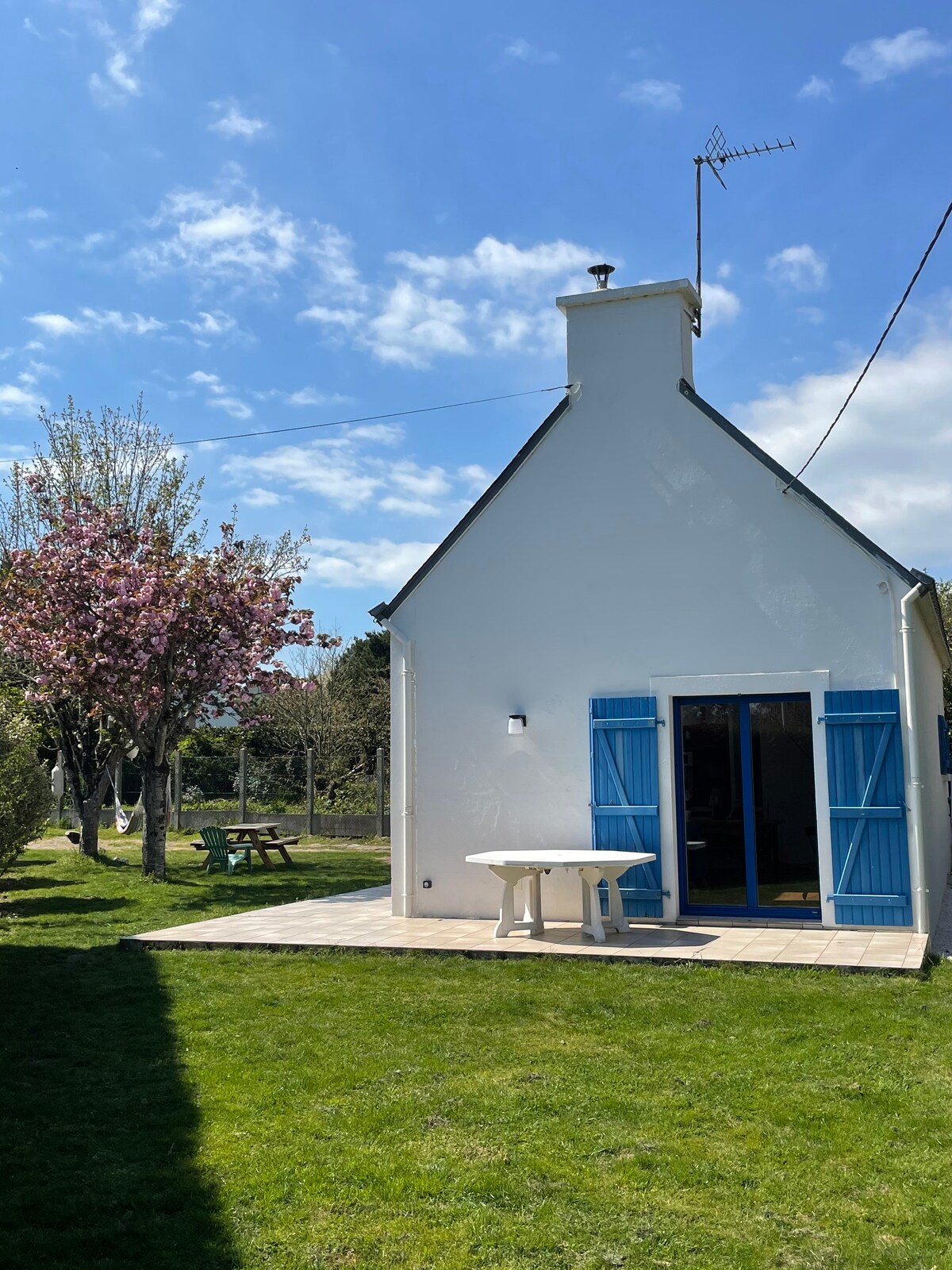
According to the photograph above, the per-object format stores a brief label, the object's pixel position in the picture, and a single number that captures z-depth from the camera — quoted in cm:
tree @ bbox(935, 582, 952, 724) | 2291
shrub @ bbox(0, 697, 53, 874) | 1195
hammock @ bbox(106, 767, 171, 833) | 2278
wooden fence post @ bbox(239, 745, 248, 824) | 2245
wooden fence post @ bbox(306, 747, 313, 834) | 2173
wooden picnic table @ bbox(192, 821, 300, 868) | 1658
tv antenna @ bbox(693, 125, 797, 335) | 1070
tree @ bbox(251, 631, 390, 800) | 2556
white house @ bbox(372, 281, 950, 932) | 905
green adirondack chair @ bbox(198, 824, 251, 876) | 1612
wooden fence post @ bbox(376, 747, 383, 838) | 2058
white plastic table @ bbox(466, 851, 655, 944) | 859
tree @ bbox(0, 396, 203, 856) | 1856
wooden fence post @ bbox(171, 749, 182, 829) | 2262
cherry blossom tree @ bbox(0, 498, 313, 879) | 1414
